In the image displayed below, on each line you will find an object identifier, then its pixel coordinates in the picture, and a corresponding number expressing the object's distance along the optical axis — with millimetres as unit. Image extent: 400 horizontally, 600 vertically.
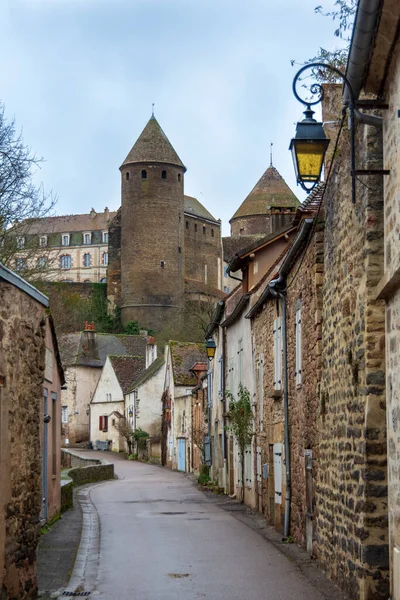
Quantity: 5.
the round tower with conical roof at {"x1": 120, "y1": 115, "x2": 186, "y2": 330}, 94125
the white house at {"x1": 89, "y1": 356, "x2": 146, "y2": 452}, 67125
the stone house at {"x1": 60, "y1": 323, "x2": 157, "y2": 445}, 72438
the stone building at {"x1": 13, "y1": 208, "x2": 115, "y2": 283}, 120938
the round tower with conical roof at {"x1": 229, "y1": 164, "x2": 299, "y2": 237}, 107688
